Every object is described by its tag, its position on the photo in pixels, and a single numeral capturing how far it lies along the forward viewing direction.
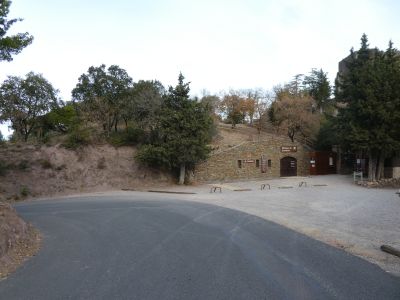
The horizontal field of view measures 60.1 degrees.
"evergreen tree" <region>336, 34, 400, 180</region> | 26.77
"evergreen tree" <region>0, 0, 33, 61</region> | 11.51
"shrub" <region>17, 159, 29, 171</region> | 29.34
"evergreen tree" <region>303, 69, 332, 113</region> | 52.00
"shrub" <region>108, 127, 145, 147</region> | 34.16
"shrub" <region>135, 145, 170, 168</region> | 28.79
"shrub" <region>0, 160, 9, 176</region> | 28.06
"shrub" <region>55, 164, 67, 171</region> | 30.19
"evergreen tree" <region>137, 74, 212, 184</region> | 28.67
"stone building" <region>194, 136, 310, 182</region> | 32.44
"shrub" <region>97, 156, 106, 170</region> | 31.61
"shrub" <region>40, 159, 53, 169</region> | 30.10
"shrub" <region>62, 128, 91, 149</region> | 32.75
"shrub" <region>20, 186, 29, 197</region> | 26.41
